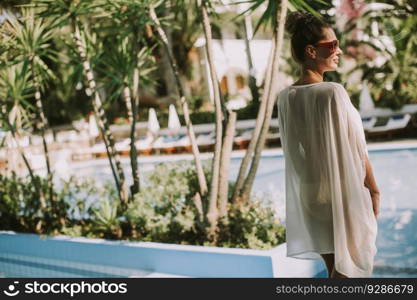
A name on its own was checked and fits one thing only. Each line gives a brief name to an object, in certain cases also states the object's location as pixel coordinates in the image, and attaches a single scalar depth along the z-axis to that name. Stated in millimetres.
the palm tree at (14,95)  6525
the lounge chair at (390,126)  12891
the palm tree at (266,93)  4426
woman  1971
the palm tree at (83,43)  5523
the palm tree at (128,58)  5953
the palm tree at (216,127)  4766
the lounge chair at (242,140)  14653
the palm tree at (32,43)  6078
